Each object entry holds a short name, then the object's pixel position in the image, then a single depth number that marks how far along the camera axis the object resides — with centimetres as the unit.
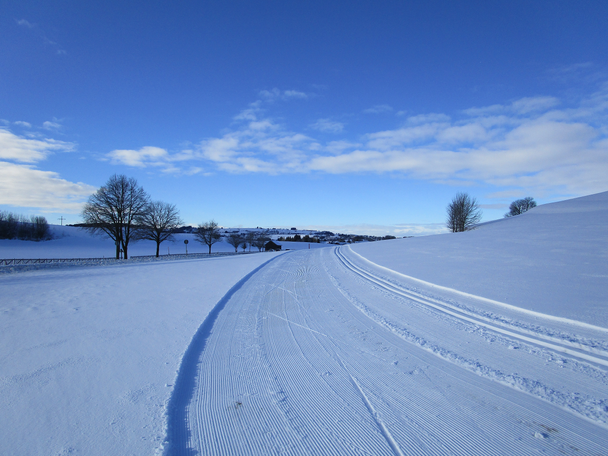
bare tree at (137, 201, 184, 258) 3261
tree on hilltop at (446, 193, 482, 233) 5402
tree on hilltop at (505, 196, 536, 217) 6700
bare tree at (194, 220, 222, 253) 5423
